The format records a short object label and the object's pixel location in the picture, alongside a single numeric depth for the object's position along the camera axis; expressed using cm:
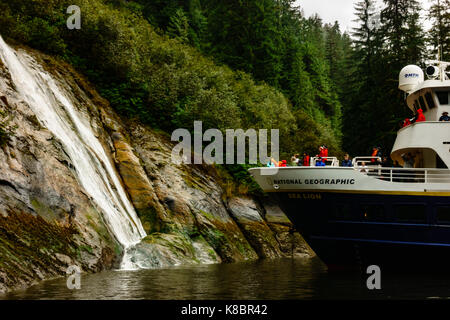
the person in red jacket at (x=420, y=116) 2098
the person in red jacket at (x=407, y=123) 2226
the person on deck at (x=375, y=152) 2293
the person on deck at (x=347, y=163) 2172
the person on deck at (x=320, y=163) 2165
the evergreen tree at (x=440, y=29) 4294
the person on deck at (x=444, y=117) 2064
